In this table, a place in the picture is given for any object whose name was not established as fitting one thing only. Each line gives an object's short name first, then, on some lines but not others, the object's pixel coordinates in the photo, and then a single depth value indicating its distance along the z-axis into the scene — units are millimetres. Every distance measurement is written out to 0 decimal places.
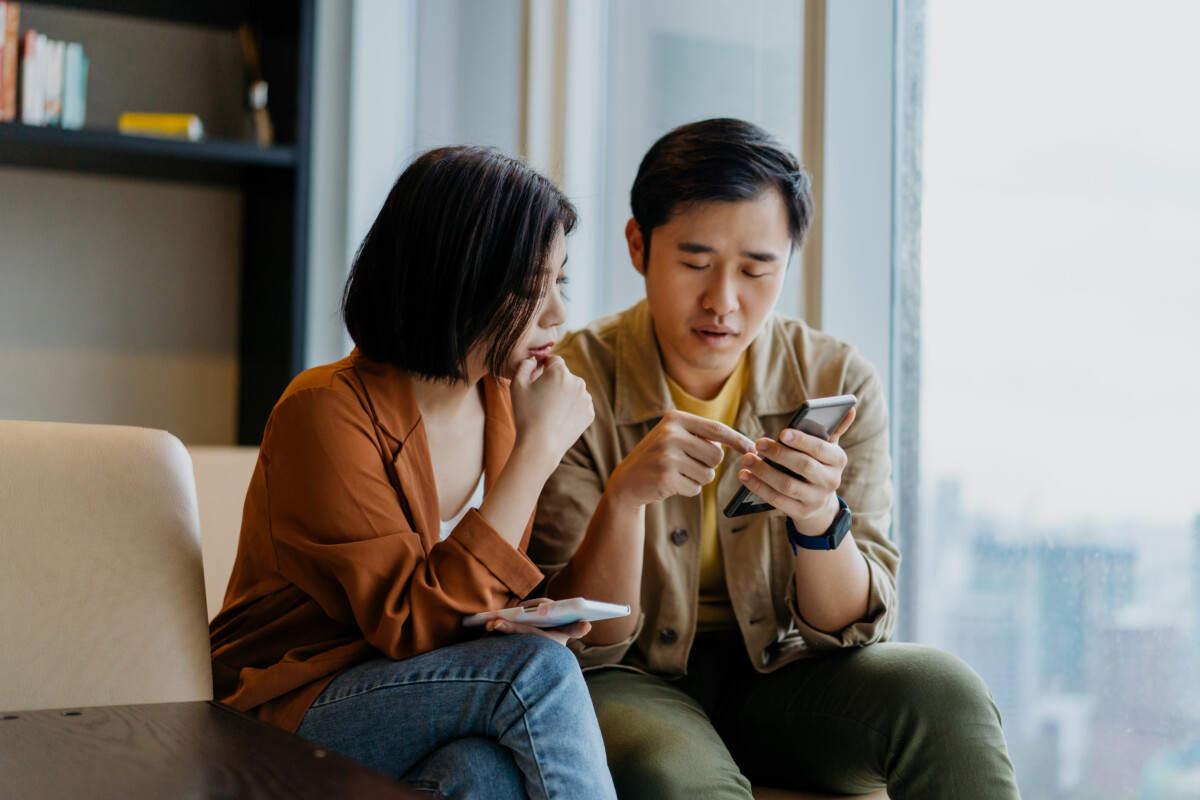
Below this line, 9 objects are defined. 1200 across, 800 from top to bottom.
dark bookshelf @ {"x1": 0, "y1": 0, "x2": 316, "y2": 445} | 2551
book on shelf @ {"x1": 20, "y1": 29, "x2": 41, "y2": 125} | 2471
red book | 2451
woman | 1034
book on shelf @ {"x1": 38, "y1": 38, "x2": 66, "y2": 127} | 2502
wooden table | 710
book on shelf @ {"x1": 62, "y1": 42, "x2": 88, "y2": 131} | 2533
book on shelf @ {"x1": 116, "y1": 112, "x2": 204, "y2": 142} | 2598
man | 1238
